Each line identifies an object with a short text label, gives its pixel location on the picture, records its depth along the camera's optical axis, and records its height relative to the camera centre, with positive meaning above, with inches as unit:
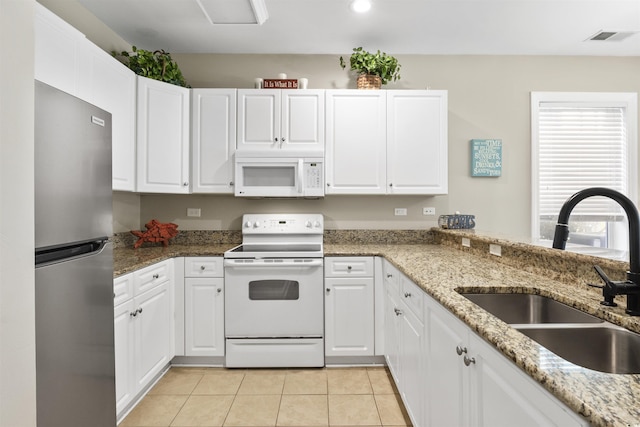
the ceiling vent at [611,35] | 111.3 +59.2
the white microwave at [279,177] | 110.3 +11.2
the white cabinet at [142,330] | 74.1 -29.8
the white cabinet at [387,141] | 113.0 +23.5
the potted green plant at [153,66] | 104.7 +45.9
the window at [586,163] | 129.4 +18.7
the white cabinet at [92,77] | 67.2 +31.5
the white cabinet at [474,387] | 28.8 -19.2
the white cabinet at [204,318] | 101.5 -32.3
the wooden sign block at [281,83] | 114.2 +43.2
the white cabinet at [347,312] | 101.6 -30.5
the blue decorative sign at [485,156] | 126.9 +20.7
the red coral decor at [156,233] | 111.1 -7.5
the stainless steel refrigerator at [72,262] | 40.3 -7.1
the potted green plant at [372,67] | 113.4 +48.8
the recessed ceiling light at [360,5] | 94.0 +58.2
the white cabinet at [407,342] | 63.4 -28.7
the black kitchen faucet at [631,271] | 40.2 -7.3
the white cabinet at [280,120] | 112.7 +30.4
